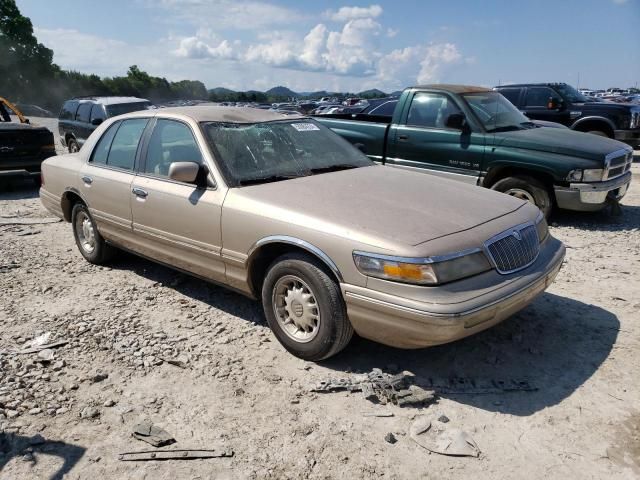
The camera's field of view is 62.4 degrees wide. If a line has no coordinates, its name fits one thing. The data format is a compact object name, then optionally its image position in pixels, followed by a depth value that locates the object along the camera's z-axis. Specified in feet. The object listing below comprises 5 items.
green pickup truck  22.04
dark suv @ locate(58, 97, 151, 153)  40.70
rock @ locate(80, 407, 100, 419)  10.12
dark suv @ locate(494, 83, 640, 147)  40.29
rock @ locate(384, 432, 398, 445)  9.20
